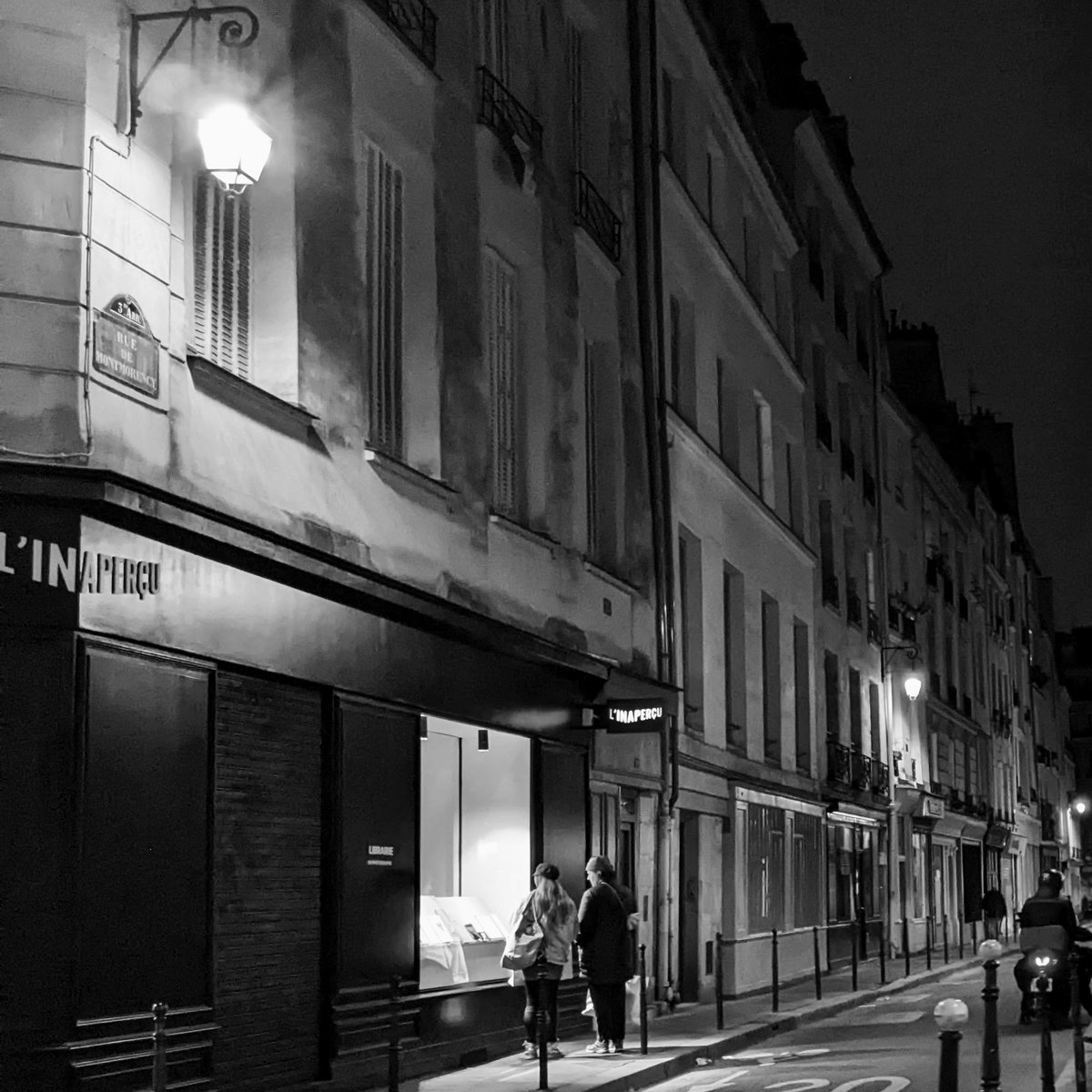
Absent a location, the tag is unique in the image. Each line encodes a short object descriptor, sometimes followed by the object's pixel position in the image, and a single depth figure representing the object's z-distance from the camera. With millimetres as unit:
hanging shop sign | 19922
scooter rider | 20281
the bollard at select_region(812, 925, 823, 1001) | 24500
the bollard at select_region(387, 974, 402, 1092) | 11680
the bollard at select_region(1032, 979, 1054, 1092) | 12320
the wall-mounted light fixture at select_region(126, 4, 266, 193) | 11562
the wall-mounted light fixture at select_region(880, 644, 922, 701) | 39062
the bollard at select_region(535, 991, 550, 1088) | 14117
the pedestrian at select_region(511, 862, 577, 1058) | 16750
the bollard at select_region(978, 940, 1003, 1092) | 11508
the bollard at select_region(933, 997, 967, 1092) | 8945
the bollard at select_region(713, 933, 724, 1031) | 19922
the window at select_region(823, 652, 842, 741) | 37312
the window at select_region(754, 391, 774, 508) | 32438
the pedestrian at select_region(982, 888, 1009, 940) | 49625
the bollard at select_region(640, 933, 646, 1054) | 17156
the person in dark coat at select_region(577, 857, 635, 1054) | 17266
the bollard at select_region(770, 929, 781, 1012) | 22000
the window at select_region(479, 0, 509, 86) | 18891
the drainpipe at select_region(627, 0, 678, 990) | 23375
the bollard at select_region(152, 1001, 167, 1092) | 9250
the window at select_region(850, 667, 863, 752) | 39156
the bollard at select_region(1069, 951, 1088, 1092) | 13086
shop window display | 16828
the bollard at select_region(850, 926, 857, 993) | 26922
